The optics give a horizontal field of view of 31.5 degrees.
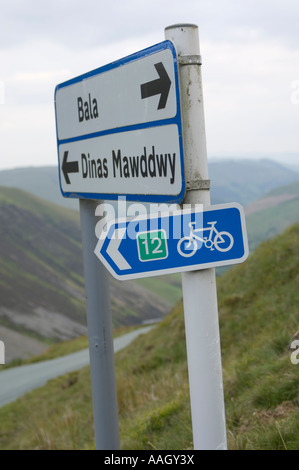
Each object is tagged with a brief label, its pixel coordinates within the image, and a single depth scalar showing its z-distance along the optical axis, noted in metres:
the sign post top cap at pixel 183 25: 2.06
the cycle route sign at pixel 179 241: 2.02
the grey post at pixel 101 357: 3.29
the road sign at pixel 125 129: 2.10
